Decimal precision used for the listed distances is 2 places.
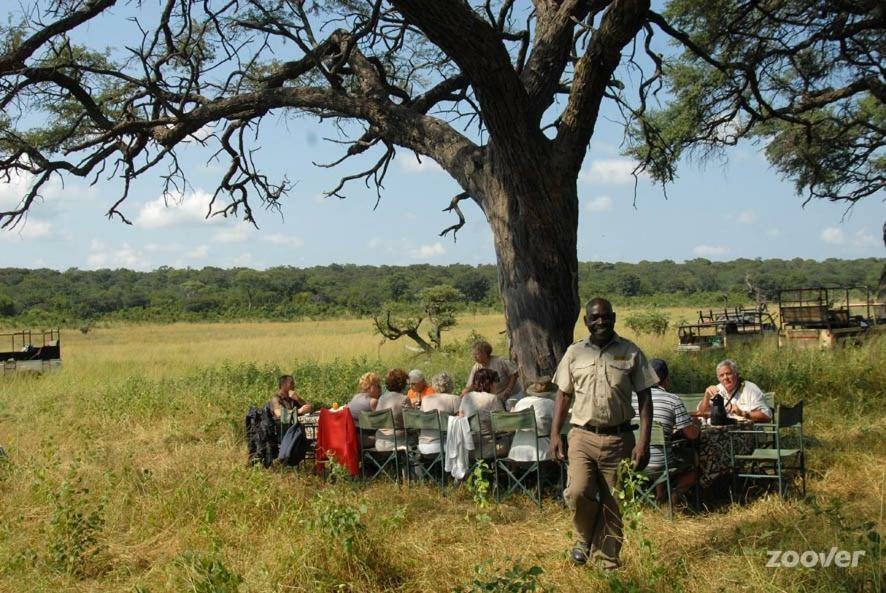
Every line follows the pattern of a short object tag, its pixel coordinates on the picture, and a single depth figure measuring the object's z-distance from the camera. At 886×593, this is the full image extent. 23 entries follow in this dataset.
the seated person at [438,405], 6.93
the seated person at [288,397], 8.13
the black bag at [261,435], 7.51
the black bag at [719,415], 6.30
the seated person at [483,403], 6.69
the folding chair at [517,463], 6.27
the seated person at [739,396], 6.51
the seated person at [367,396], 7.61
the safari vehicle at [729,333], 16.89
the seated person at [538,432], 6.41
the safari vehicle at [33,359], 16.84
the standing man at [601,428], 4.72
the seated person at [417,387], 8.03
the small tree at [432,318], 18.70
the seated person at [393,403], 7.17
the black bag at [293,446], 7.19
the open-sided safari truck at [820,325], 15.12
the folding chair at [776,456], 5.80
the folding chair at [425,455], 6.77
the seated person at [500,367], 7.90
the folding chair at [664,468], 5.60
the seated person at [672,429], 5.75
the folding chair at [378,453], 6.98
